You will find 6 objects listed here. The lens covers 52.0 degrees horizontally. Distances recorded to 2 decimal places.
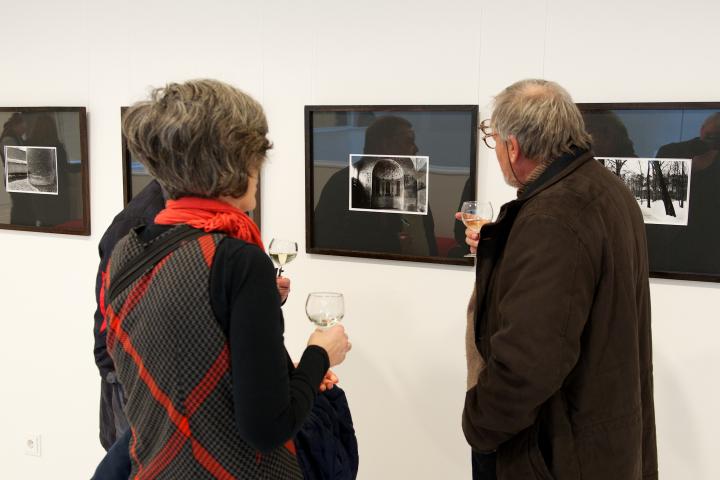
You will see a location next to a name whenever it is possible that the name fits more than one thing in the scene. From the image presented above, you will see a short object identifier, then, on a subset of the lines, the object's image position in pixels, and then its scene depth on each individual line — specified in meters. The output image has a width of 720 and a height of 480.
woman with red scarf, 1.25
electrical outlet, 3.48
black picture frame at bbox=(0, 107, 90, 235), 3.11
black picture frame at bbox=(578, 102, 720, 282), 2.18
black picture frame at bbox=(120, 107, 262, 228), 3.02
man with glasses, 1.62
